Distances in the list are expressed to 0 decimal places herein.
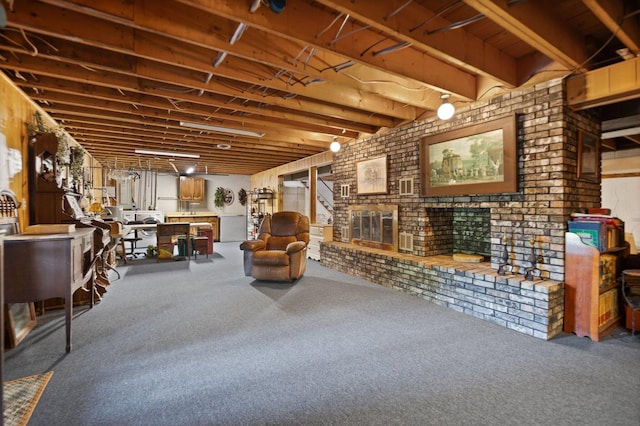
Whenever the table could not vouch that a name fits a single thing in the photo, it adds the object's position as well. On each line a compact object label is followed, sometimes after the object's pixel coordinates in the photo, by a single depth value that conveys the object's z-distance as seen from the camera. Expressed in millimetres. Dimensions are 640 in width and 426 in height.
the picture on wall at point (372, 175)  4957
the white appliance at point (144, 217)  8742
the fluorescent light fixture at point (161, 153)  6551
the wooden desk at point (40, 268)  2387
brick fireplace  2930
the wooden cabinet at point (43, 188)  3553
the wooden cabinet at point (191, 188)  10367
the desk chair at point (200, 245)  7109
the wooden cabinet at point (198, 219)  9961
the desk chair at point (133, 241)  7121
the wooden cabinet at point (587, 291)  2781
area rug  1718
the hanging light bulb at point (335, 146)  5373
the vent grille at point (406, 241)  4520
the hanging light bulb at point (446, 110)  3403
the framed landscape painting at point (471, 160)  3258
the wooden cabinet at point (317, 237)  6477
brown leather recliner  4641
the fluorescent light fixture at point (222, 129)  4466
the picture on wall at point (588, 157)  3062
